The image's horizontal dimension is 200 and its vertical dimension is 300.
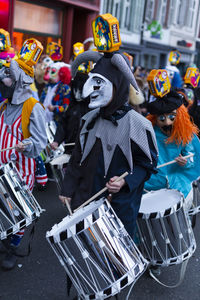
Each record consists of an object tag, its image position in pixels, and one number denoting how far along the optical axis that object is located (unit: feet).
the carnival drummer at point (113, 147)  15.85
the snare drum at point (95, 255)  14.07
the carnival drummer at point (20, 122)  21.07
